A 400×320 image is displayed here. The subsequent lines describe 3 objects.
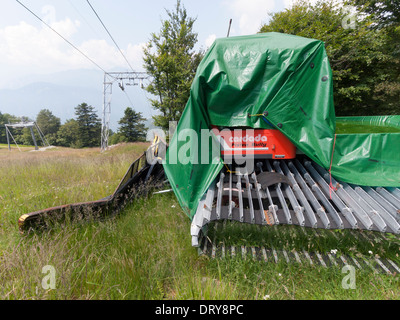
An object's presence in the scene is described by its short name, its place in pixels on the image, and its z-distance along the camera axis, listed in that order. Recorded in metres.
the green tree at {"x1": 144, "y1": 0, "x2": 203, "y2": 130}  9.63
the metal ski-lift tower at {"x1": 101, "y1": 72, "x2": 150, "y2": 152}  19.13
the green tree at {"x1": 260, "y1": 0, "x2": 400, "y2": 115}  9.80
